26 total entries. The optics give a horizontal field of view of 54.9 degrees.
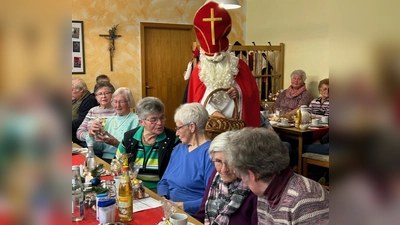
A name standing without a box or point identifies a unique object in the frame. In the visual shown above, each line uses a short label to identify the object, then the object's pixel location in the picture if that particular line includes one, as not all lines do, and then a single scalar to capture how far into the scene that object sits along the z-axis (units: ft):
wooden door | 19.24
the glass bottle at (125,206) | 4.93
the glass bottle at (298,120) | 12.60
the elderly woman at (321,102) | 14.85
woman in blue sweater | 6.74
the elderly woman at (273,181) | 4.15
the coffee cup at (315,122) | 12.63
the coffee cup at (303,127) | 12.20
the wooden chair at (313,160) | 11.67
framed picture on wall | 17.18
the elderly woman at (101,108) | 11.49
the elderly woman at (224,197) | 5.24
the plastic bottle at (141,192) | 5.86
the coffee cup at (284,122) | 12.72
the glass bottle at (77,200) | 4.60
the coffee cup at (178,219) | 4.54
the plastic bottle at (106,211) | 4.79
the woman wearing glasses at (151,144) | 8.02
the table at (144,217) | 4.94
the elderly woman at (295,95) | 16.42
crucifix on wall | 18.06
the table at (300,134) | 12.03
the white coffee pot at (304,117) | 12.84
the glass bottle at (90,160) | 7.09
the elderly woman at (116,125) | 9.62
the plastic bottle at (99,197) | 4.91
